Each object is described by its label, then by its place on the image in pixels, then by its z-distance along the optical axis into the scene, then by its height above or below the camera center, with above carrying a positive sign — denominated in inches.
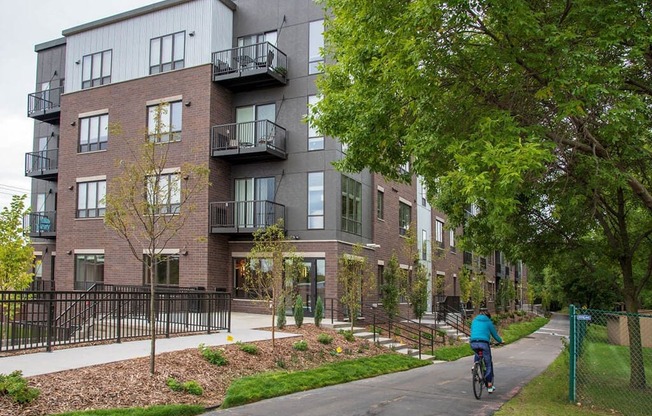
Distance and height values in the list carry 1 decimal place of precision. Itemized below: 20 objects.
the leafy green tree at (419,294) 987.9 -48.8
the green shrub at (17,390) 319.9 -70.0
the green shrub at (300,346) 583.0 -81.3
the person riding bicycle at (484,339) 461.7 -58.5
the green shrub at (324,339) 637.7 -81.1
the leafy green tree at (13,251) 564.1 +12.9
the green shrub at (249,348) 522.3 -75.1
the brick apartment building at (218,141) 959.6 +216.7
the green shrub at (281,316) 690.9 -60.9
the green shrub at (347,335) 697.6 -84.3
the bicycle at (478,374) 454.9 -85.8
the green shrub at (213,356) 469.4 -74.8
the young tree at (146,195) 417.4 +51.0
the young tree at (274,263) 602.5 +2.2
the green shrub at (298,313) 708.0 -58.5
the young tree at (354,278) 782.5 -18.2
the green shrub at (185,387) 396.2 -84.0
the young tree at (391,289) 901.2 -37.2
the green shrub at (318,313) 746.5 -61.8
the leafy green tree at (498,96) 336.5 +119.5
